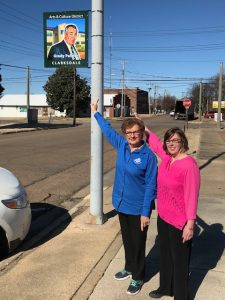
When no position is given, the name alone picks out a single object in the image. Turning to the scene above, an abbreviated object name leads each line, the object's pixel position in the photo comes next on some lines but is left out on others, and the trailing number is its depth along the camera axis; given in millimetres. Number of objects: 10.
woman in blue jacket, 2546
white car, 3240
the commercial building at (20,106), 64940
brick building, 66531
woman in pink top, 2232
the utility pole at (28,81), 34032
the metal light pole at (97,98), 4069
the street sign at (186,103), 20810
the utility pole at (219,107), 30783
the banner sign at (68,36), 4456
